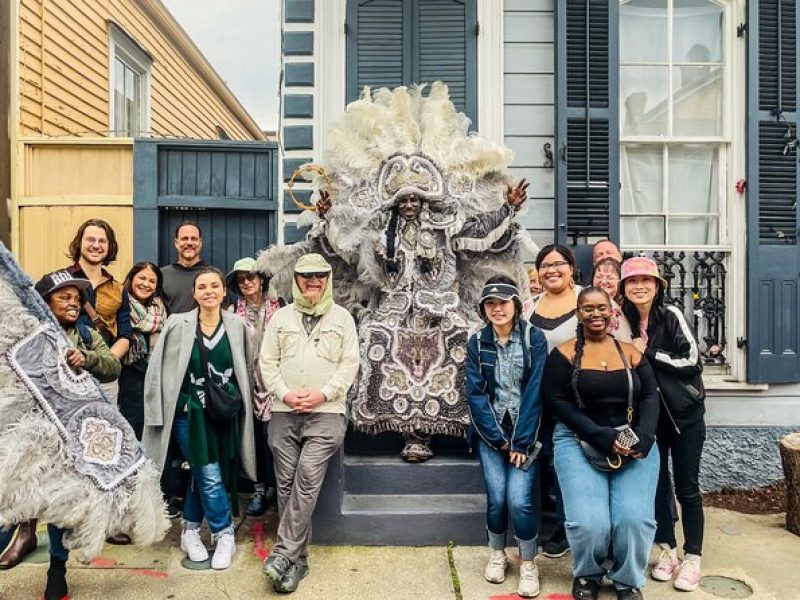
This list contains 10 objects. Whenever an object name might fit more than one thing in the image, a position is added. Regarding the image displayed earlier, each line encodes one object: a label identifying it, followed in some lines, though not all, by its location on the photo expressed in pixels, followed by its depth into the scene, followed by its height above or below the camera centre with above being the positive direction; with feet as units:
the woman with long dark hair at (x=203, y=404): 11.56 -1.86
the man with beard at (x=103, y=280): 12.46 +0.29
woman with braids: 10.14 -2.28
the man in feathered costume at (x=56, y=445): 9.37 -2.17
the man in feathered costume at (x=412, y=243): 13.66 +1.17
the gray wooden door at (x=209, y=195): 18.92 +2.84
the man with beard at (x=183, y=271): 14.14 +0.53
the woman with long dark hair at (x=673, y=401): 10.78 -1.61
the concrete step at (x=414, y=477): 13.33 -3.56
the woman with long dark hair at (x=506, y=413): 10.90 -1.87
